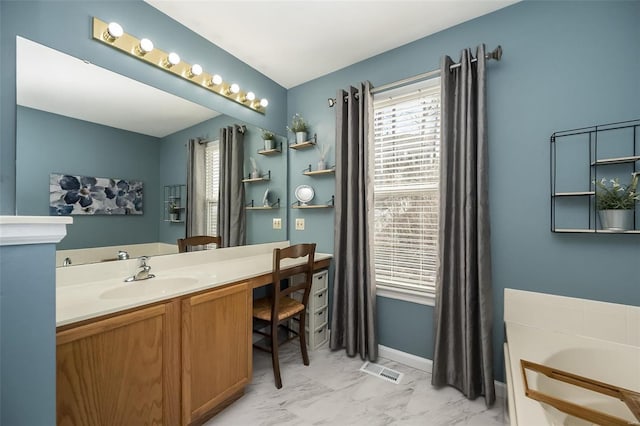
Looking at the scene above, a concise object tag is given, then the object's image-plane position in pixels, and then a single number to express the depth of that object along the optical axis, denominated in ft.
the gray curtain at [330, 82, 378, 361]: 6.93
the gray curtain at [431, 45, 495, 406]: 5.38
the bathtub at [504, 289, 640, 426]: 3.74
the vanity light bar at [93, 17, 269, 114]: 4.80
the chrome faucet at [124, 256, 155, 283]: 5.06
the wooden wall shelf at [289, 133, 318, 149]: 8.18
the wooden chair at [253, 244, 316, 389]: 5.77
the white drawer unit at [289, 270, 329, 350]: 7.48
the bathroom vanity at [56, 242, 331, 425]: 3.33
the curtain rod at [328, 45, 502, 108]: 5.32
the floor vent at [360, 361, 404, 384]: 6.28
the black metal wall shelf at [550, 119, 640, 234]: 4.45
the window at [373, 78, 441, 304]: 6.54
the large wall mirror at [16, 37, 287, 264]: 4.17
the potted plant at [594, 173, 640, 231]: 4.21
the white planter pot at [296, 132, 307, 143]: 8.34
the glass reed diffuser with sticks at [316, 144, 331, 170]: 8.00
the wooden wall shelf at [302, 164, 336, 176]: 7.74
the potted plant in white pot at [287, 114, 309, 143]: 8.34
